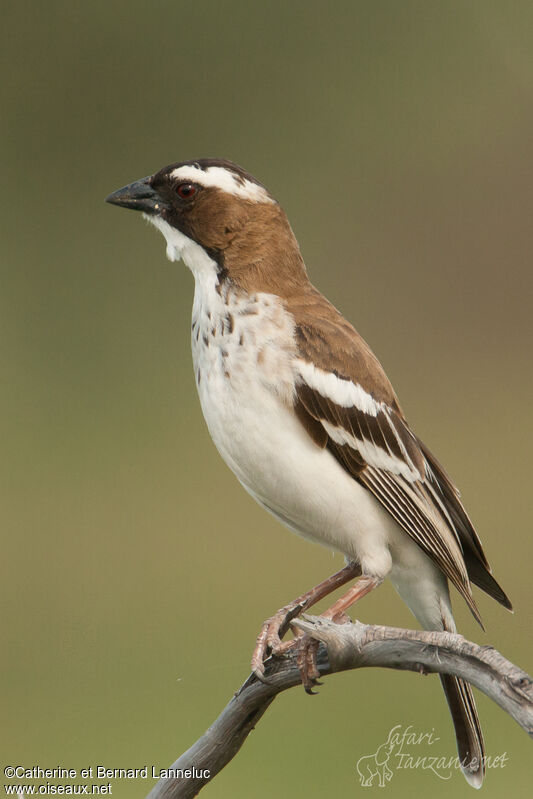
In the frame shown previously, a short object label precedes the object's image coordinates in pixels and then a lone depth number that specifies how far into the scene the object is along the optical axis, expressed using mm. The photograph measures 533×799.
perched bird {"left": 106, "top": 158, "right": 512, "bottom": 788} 2781
